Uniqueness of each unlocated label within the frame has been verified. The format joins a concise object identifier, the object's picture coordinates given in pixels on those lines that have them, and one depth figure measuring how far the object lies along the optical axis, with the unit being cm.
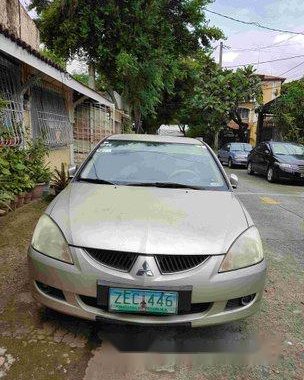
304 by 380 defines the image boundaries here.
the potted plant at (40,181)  687
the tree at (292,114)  2000
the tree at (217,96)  2814
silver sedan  238
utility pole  3107
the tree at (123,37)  1441
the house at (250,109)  3634
